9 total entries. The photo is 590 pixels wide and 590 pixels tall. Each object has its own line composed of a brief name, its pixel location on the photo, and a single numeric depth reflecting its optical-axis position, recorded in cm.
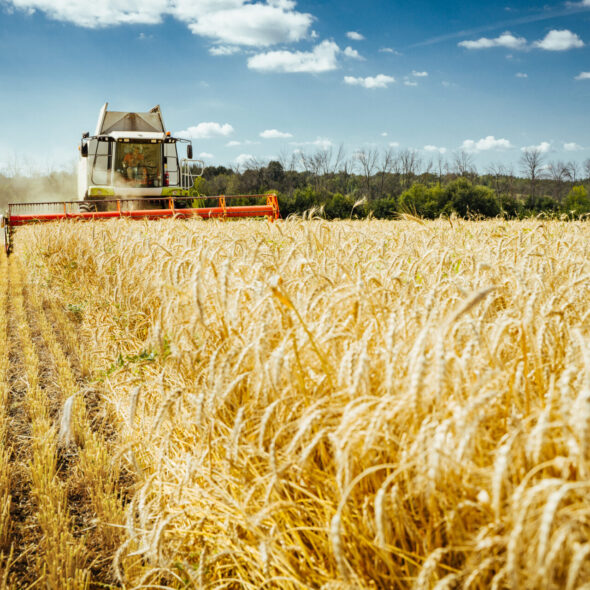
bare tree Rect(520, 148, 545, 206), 5388
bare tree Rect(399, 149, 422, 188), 6008
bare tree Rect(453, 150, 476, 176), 5847
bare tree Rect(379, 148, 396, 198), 5752
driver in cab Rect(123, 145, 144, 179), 1427
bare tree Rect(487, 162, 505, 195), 5562
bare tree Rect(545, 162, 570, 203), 5572
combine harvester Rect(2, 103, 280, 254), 1376
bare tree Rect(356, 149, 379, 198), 5741
